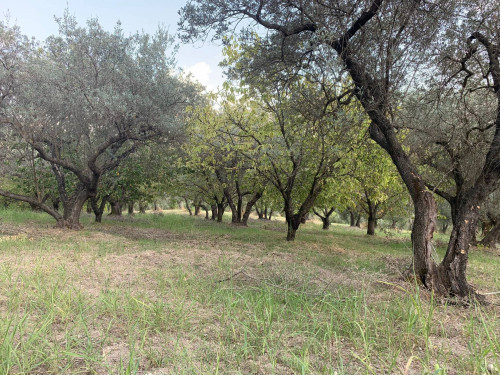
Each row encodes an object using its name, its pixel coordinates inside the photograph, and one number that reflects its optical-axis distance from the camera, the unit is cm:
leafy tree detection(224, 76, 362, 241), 681
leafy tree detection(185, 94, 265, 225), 1237
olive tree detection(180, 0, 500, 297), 545
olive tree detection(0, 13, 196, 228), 976
